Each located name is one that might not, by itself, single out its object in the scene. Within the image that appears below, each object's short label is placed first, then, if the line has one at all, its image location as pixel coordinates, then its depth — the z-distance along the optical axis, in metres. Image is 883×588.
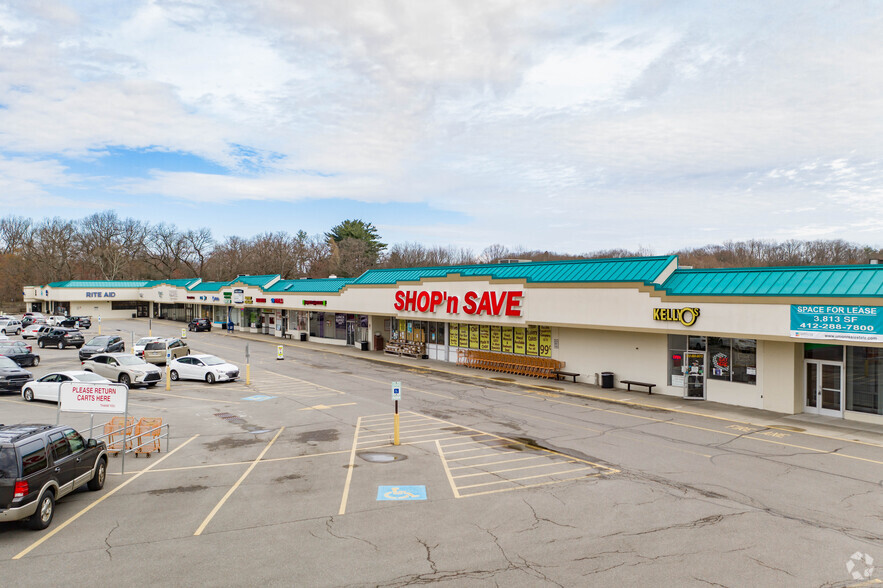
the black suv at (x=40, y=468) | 10.06
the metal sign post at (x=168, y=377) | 28.02
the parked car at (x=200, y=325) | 63.66
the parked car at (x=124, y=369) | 28.50
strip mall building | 20.16
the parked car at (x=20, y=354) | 34.19
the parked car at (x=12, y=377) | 25.67
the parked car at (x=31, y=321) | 63.81
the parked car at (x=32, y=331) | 53.97
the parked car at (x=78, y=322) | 61.66
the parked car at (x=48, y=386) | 23.83
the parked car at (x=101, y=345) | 37.56
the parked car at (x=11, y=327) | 57.56
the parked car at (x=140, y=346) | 37.51
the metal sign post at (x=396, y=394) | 17.20
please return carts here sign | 15.31
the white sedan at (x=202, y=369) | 29.78
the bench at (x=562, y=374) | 29.16
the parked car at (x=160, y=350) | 37.38
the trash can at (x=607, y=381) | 27.44
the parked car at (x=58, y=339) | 47.03
